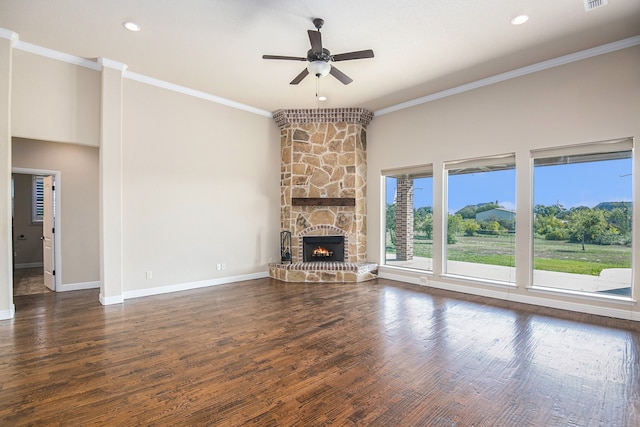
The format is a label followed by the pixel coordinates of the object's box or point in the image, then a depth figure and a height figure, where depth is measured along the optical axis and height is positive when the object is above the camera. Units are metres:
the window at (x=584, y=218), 4.10 -0.07
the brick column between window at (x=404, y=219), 6.38 -0.13
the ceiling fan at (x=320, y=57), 3.49 +1.82
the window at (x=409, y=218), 6.04 -0.10
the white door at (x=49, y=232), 5.53 -0.37
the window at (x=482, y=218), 5.06 -0.09
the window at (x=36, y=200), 8.23 +0.32
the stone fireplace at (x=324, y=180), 6.69 +0.72
